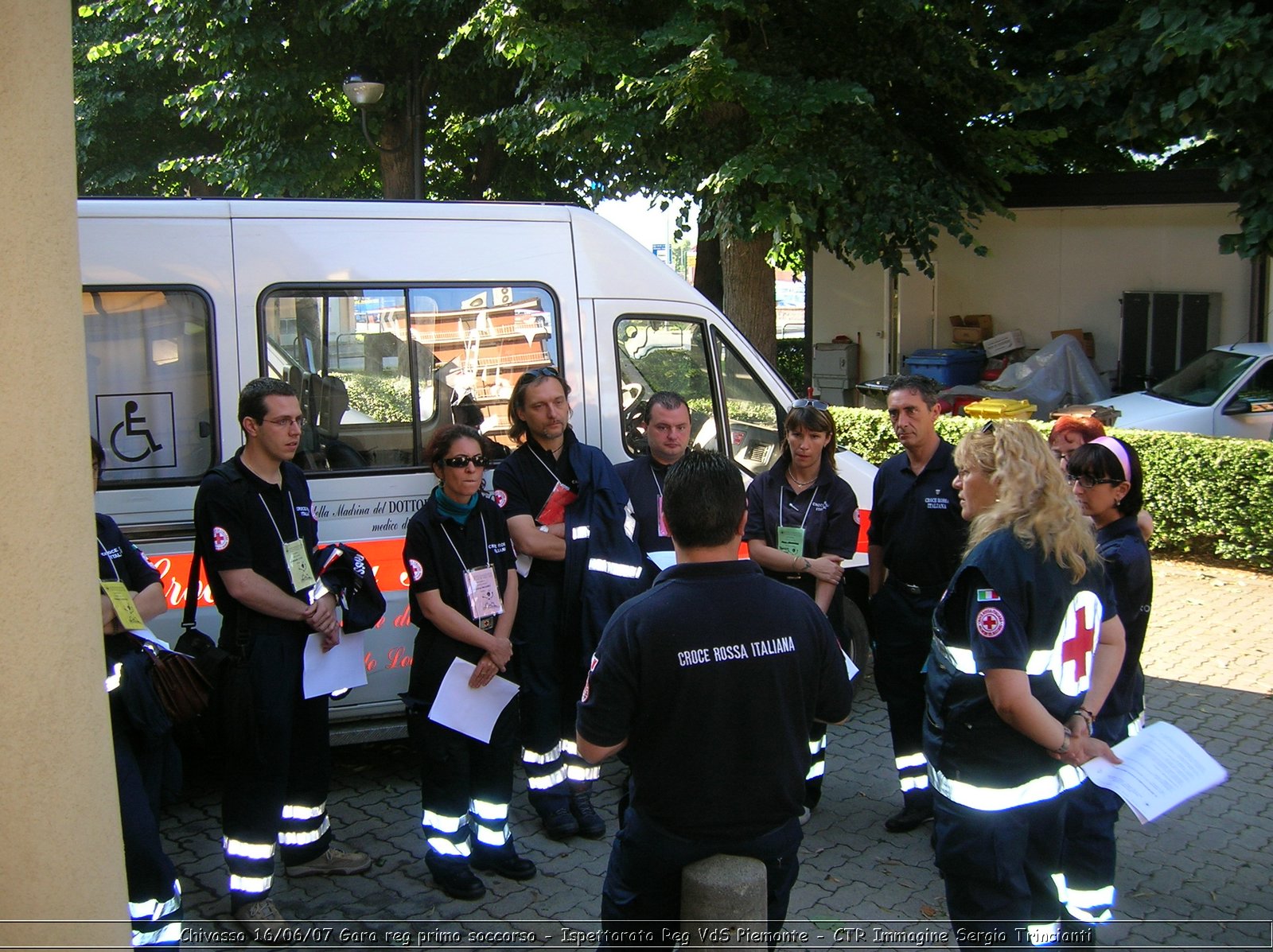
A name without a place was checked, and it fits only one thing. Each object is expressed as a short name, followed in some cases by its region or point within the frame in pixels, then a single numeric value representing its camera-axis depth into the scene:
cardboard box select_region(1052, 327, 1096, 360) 17.33
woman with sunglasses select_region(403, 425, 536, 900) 4.50
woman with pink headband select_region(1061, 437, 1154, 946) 3.72
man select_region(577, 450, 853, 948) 2.71
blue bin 17.78
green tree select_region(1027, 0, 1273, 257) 9.67
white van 5.04
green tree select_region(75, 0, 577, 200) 13.66
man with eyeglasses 4.11
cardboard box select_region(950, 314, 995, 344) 18.50
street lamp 11.83
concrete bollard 2.68
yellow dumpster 13.77
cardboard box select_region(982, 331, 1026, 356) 17.92
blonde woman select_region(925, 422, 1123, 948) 3.20
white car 12.41
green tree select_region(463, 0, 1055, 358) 10.88
